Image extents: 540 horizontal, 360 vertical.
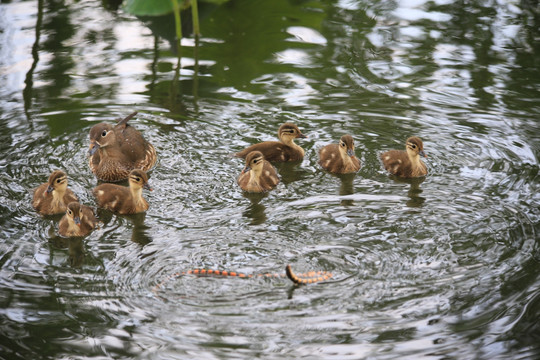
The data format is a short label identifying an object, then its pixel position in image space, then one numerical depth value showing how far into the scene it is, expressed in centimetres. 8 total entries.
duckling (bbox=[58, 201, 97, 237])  1123
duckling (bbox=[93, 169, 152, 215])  1216
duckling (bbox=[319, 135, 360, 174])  1321
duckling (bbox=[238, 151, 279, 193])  1268
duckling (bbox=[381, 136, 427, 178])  1311
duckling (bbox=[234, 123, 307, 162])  1369
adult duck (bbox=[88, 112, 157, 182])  1344
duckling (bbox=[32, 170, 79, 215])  1195
